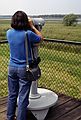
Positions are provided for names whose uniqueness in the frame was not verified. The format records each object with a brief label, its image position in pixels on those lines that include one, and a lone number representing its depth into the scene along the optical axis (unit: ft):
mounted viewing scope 9.95
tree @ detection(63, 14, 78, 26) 205.53
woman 8.63
